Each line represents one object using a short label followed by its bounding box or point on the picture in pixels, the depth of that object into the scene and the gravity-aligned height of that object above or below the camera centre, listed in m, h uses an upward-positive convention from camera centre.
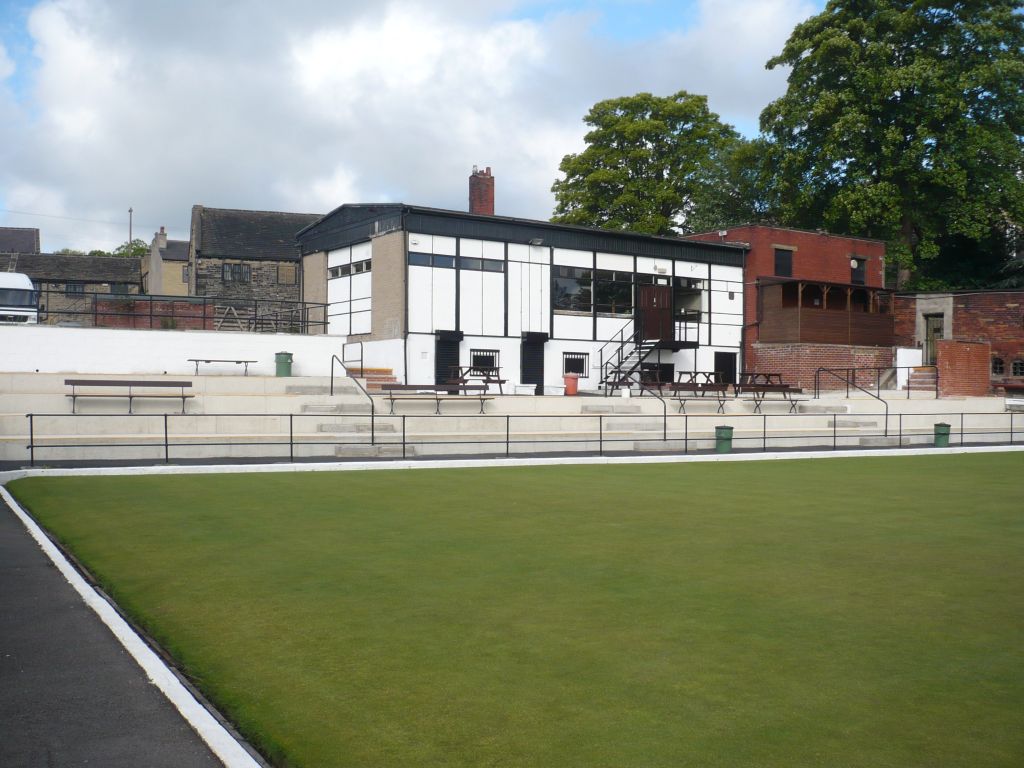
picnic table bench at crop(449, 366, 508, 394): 31.77 -0.53
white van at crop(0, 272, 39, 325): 33.69 +2.27
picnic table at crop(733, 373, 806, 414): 33.04 -1.09
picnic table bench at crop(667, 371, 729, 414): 32.31 -1.15
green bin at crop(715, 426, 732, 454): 25.38 -2.13
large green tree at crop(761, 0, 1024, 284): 43.91 +11.91
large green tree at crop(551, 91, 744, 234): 53.53 +11.34
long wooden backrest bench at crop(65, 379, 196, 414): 24.52 -0.74
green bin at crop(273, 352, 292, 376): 31.84 -0.12
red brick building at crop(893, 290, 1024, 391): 42.00 +1.66
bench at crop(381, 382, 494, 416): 28.62 -1.02
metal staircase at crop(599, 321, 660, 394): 38.66 +0.29
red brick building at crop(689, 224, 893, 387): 40.97 +2.49
